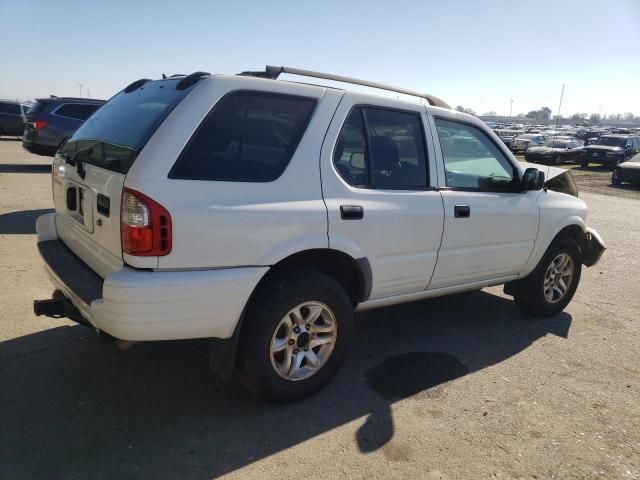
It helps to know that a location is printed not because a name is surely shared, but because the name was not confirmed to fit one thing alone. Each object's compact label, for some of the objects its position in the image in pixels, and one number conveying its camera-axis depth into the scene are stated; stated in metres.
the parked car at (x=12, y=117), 21.08
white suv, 2.55
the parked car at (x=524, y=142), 34.34
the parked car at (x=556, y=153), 27.78
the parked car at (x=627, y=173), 19.23
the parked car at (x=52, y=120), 12.45
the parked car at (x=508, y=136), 34.07
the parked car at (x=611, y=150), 27.36
